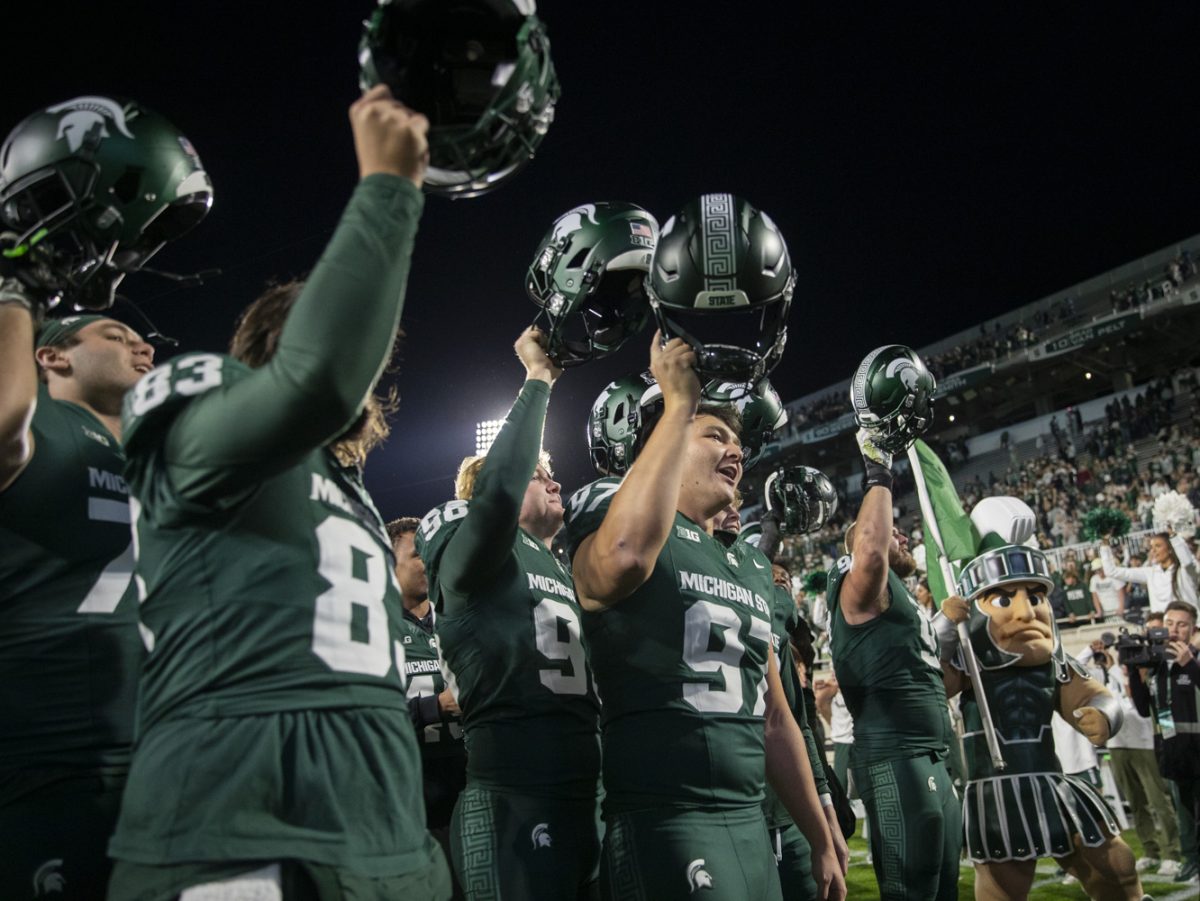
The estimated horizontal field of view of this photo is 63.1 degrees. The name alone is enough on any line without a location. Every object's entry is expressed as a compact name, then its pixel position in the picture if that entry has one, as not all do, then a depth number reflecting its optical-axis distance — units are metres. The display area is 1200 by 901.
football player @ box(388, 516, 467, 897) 4.32
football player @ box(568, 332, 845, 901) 2.61
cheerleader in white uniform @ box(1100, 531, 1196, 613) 10.55
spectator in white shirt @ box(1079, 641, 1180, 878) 9.27
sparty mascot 4.86
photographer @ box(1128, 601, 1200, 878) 8.34
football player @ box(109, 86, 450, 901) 1.47
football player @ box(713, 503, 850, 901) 4.45
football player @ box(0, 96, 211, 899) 2.15
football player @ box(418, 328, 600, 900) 2.88
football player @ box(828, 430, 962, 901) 5.00
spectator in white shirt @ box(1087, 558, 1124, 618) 14.90
